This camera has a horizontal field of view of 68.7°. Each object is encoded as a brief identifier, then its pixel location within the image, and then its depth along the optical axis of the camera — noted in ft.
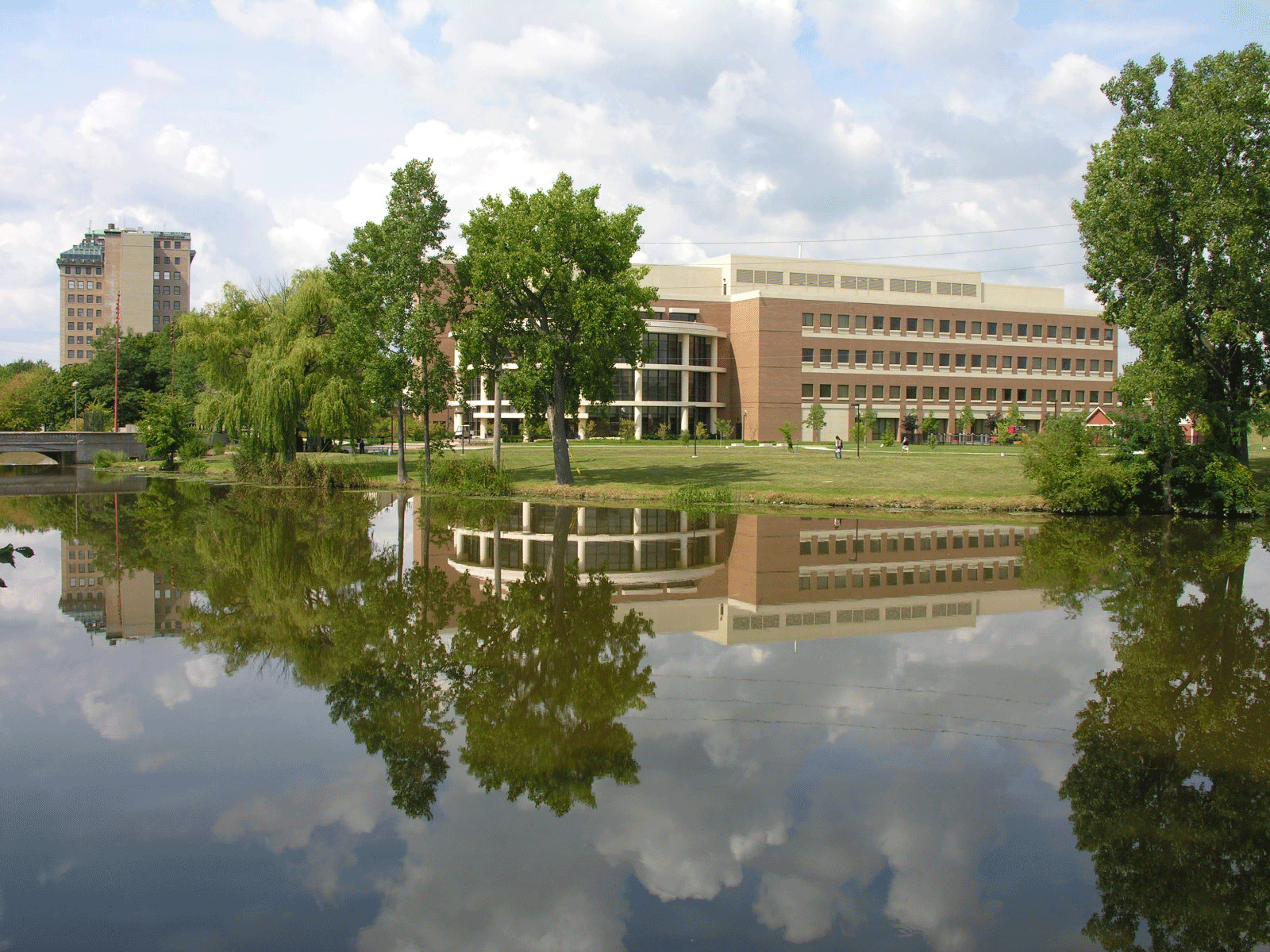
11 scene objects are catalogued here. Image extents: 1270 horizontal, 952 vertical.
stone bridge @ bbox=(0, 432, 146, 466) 215.10
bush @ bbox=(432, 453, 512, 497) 124.77
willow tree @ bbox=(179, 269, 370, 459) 135.44
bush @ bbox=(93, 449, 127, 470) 202.46
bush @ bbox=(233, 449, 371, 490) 135.13
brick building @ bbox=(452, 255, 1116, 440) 270.67
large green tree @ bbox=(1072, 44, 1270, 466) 96.27
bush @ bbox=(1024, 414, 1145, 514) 102.22
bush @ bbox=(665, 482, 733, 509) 111.24
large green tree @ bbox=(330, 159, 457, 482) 118.73
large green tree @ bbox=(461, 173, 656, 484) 111.45
